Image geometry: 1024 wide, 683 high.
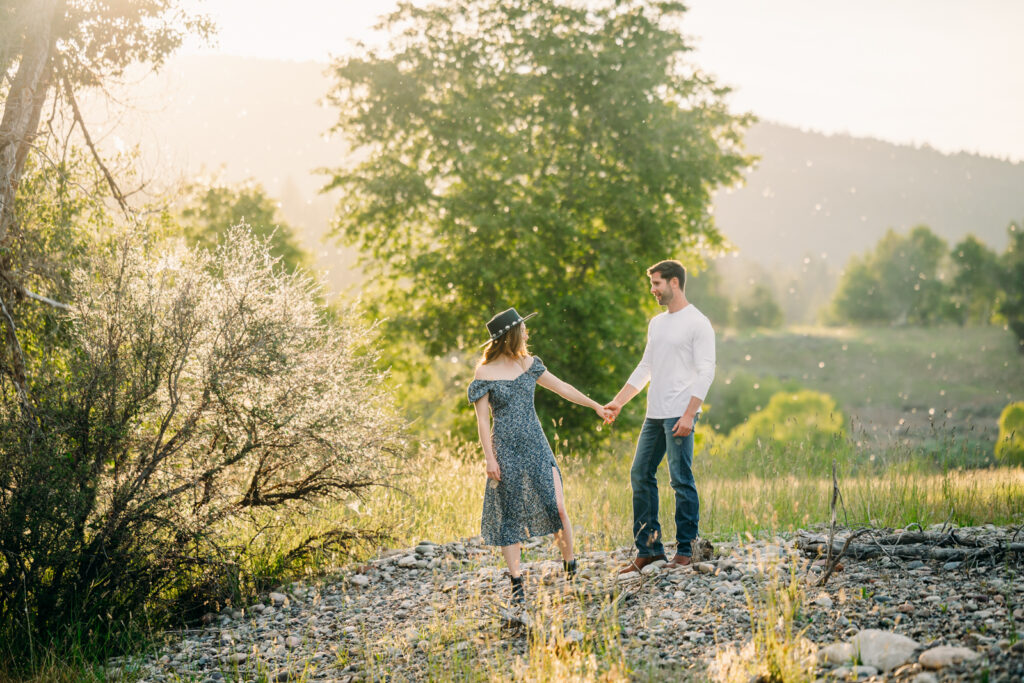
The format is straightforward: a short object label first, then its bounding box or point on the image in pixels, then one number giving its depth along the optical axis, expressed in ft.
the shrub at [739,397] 192.44
